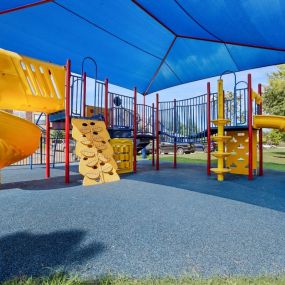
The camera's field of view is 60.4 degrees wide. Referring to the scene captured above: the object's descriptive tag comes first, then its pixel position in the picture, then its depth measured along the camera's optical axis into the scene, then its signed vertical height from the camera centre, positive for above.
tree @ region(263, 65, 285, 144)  15.70 +3.44
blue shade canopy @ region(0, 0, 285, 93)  5.53 +3.20
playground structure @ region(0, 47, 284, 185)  5.34 +0.96
